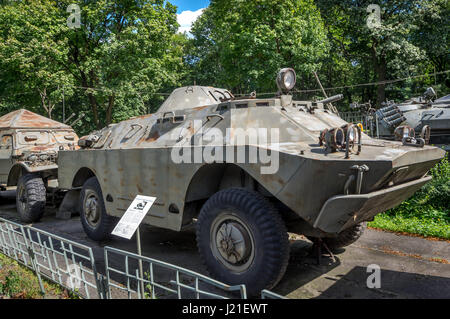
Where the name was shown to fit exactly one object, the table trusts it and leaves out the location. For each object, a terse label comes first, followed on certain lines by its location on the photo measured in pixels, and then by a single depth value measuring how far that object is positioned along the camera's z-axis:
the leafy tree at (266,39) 17.52
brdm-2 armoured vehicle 3.65
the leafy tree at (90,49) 16.52
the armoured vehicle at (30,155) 8.08
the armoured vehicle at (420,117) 10.03
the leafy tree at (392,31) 19.59
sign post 3.84
